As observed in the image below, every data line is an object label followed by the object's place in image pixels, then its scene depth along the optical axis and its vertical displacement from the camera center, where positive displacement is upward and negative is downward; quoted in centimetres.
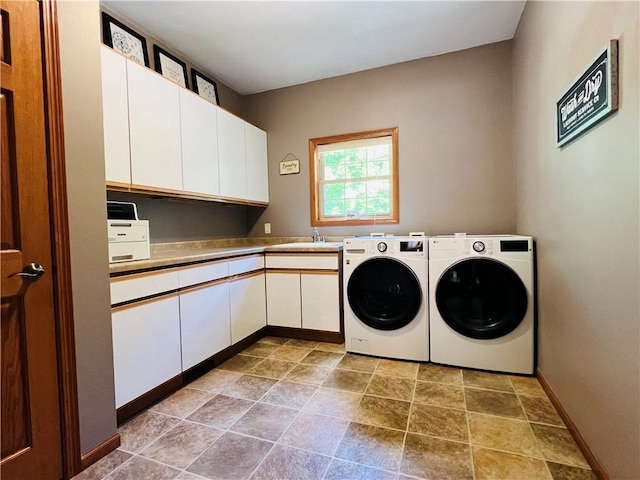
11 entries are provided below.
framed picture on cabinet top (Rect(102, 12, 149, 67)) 215 +143
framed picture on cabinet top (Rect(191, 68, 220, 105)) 291 +145
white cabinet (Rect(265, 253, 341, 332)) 265 -51
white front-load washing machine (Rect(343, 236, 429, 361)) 227 -50
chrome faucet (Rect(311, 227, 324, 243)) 331 -4
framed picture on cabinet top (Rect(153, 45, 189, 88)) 253 +144
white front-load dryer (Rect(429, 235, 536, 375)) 203 -51
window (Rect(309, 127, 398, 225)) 310 +56
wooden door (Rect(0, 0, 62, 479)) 108 -8
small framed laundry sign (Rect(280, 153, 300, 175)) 339 +75
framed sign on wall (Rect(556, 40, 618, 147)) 106 +51
